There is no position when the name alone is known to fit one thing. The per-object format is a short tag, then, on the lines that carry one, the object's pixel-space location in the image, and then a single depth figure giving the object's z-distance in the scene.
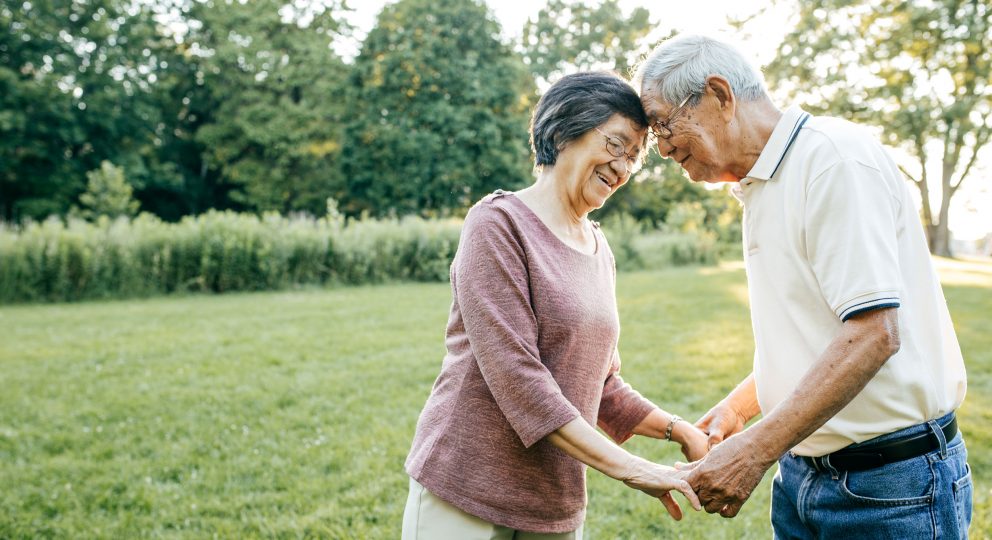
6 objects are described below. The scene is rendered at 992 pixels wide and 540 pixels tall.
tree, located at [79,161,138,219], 22.42
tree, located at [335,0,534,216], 30.16
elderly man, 1.73
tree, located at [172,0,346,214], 33.66
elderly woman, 1.99
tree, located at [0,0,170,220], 31.28
